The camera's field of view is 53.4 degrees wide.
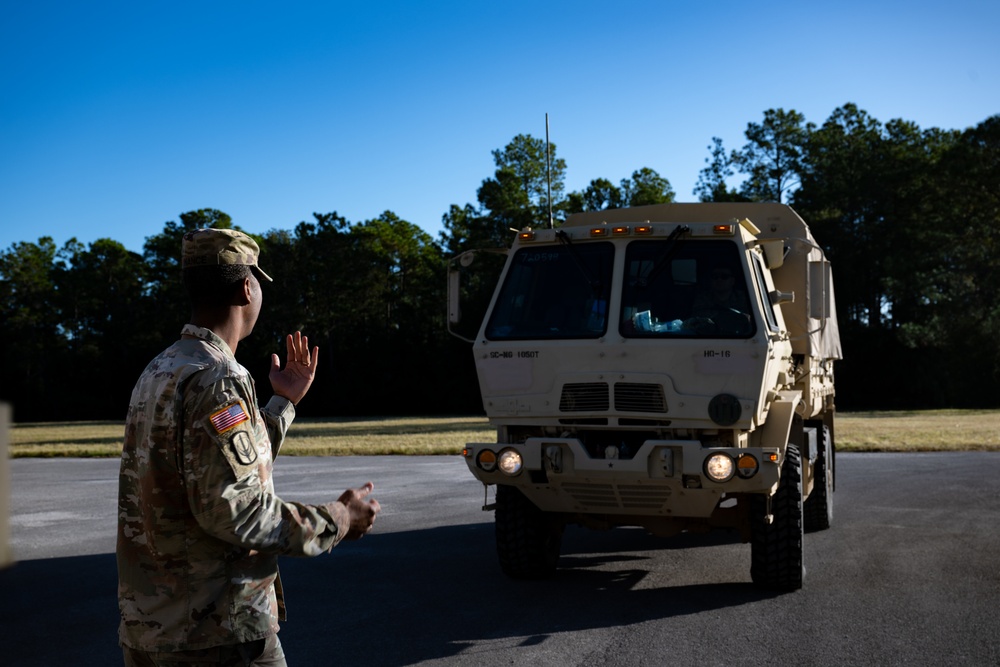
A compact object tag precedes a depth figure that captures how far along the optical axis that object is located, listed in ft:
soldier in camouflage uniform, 8.69
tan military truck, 22.59
